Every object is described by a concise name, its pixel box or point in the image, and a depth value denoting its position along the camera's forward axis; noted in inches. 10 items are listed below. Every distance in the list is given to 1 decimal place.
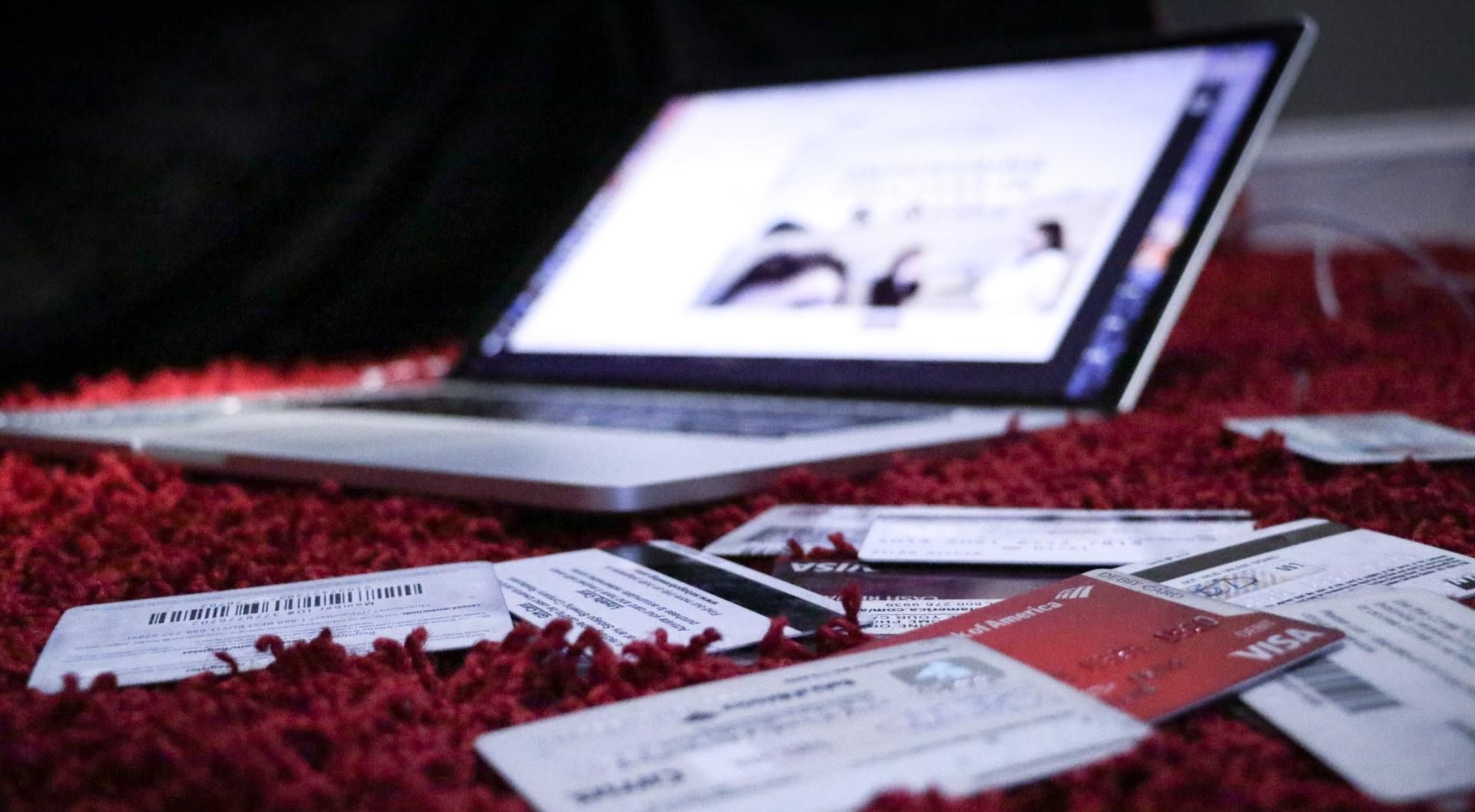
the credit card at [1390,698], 12.8
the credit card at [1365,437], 26.3
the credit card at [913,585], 19.1
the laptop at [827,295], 28.6
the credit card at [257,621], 17.8
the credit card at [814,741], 12.8
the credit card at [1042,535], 21.2
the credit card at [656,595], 18.5
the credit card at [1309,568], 18.7
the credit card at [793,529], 22.9
